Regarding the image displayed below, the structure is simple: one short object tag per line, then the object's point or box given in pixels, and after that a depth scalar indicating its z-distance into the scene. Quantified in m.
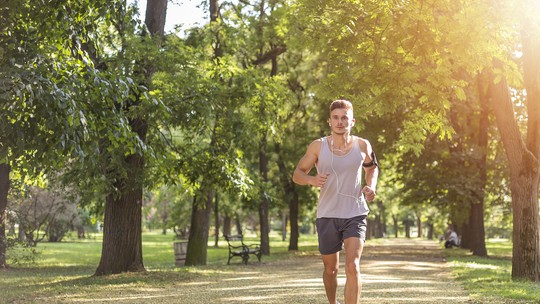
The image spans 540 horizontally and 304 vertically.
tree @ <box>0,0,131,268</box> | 8.77
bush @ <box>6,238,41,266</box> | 22.05
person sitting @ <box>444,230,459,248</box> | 42.00
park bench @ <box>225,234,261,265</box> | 23.56
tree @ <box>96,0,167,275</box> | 16.56
